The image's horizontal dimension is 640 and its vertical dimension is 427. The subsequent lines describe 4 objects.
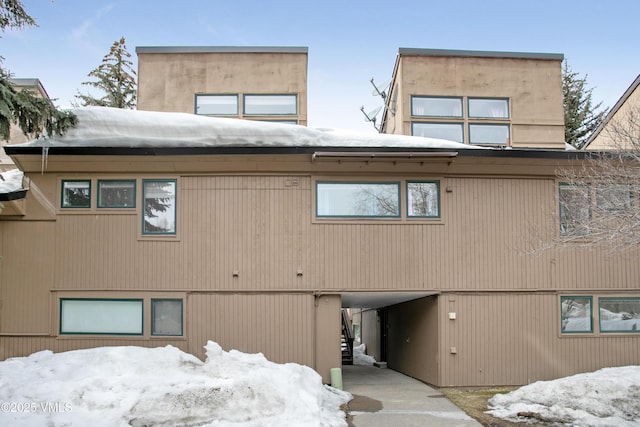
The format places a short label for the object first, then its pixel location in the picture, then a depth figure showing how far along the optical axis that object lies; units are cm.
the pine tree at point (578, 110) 3117
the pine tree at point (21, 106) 852
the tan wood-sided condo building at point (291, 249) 1134
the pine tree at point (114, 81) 2739
